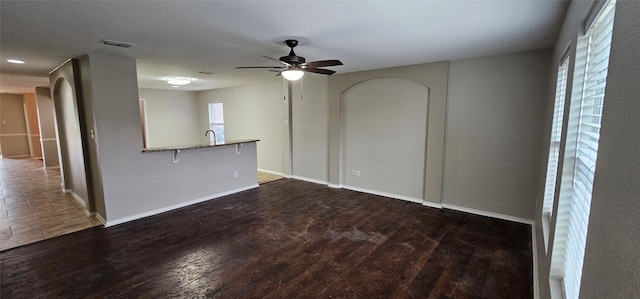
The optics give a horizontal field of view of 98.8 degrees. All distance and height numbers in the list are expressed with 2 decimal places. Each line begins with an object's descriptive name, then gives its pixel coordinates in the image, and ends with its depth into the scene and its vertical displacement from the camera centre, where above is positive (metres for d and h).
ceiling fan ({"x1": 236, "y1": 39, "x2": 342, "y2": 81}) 2.95 +0.64
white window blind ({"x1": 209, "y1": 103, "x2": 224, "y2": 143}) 8.21 +0.08
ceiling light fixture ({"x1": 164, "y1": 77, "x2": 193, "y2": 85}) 5.57 +0.88
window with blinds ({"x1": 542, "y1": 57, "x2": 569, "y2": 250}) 2.44 -0.22
